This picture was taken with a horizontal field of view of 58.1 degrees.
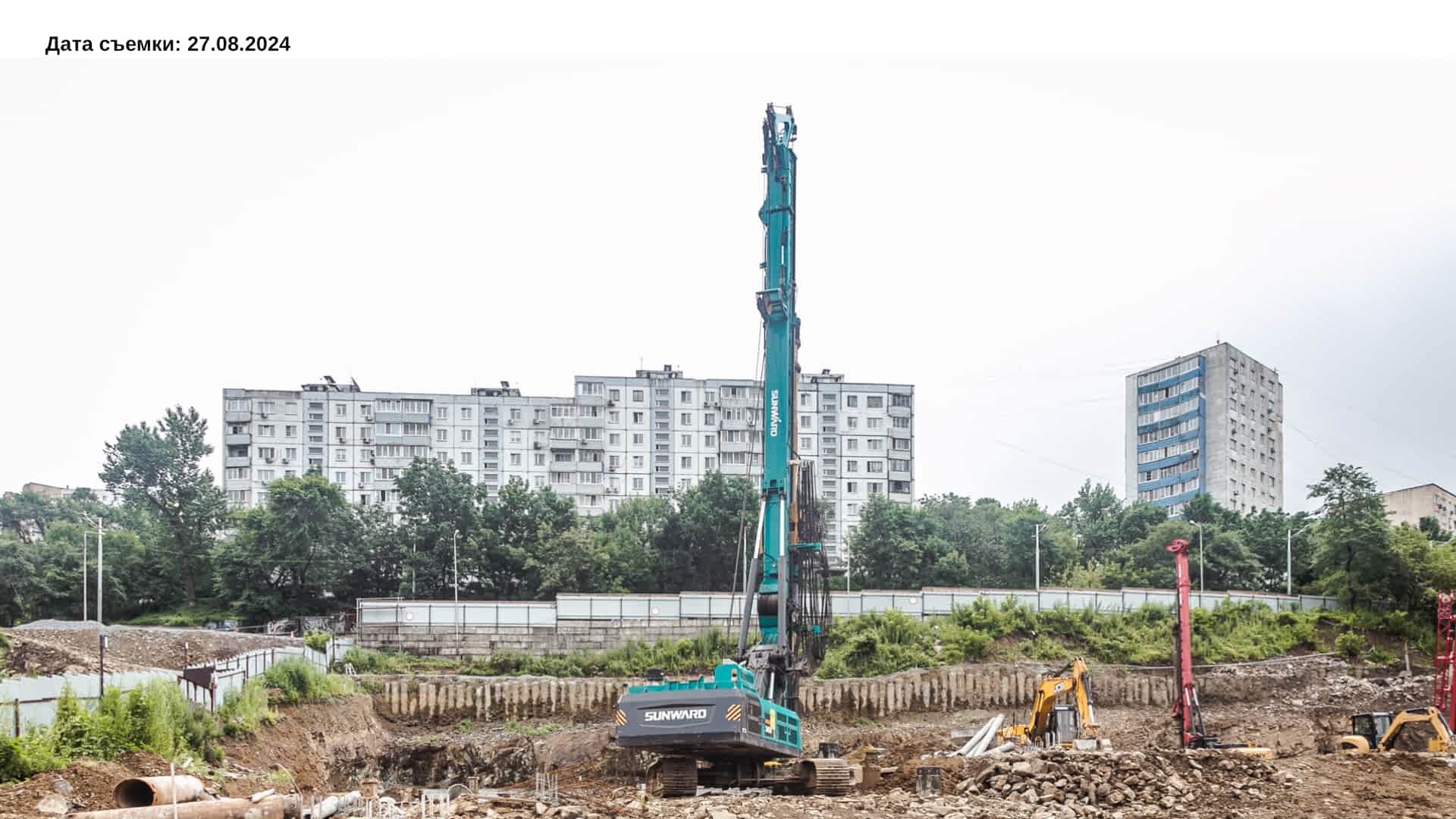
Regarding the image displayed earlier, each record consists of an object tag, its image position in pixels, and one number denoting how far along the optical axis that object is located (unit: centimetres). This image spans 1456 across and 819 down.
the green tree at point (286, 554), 5469
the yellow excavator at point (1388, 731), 2670
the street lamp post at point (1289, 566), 5472
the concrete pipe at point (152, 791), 1600
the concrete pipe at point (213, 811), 1489
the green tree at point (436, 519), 5631
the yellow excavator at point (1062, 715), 2706
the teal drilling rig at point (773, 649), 2122
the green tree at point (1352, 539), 4747
